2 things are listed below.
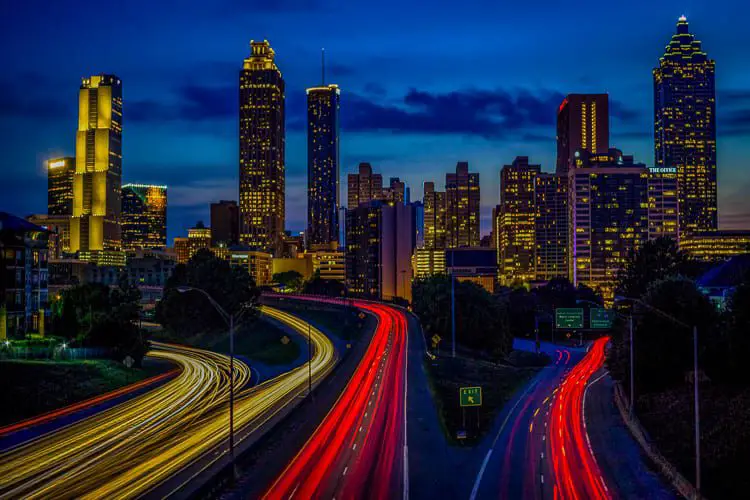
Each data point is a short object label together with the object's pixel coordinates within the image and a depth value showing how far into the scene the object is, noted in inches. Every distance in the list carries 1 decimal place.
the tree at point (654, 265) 5211.6
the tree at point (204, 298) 4638.3
